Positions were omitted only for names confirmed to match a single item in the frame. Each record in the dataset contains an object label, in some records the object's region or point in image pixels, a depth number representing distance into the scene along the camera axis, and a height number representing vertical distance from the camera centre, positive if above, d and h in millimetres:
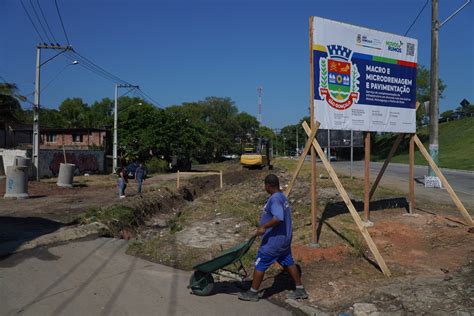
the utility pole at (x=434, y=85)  19547 +3308
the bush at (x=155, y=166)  42250 -991
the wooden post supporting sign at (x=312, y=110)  8570 +906
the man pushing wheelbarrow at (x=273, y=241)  5852 -1092
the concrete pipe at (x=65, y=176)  23734 -1159
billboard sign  8734 +1701
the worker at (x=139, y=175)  20188 -904
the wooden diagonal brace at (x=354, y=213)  6984 -913
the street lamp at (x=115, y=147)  37412 +650
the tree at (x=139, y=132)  44062 +2277
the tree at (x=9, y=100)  38219 +4692
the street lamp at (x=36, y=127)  27172 +1594
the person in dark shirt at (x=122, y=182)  17984 -1098
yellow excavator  42688 -6
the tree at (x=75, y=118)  70875 +5843
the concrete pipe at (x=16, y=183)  17422 -1164
